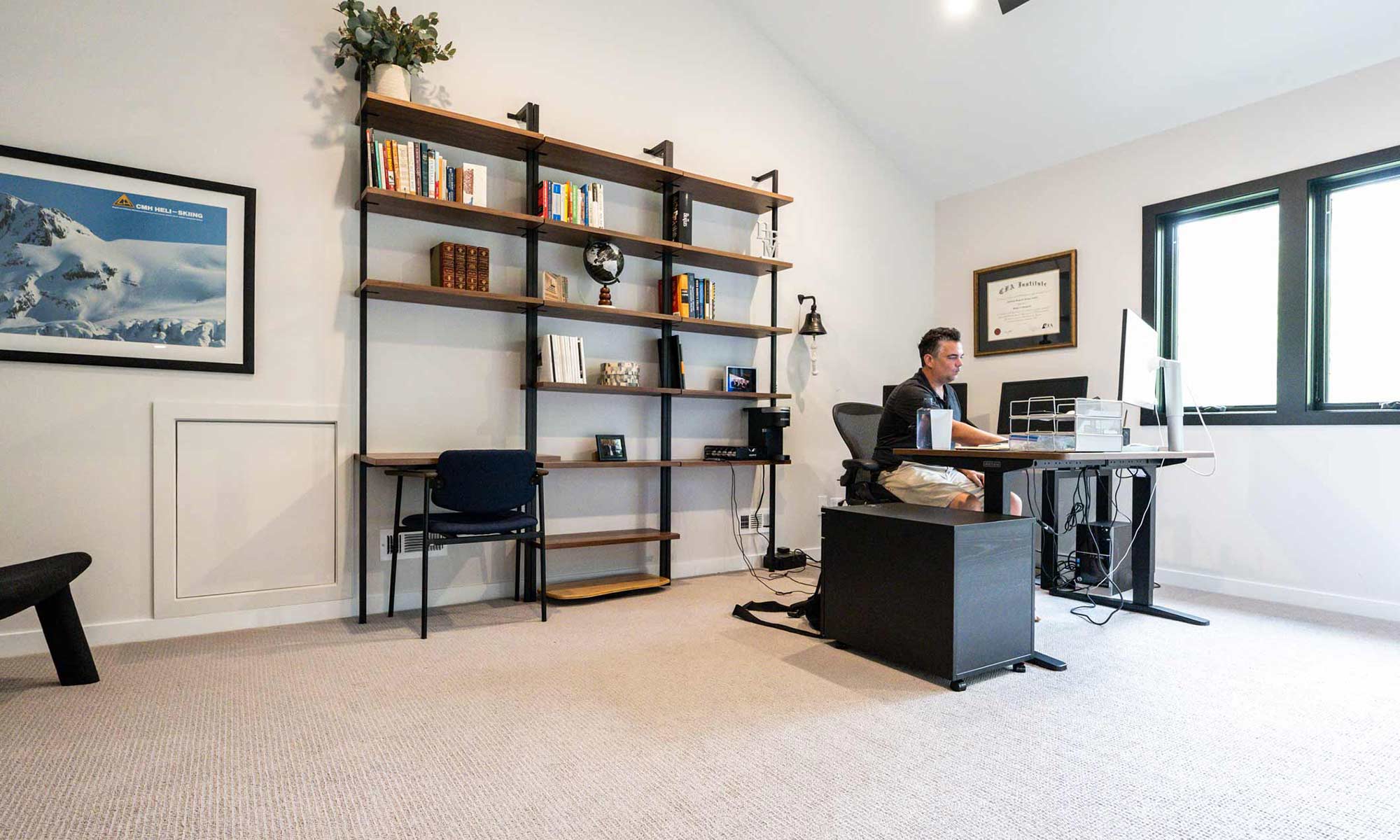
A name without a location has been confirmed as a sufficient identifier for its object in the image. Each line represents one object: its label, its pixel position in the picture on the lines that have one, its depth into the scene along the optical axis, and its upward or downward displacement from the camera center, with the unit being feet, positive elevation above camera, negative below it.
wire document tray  9.24 -0.14
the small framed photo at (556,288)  12.12 +2.21
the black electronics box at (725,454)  13.88 -0.64
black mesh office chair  11.71 -0.52
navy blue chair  9.83 -1.08
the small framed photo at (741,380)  14.43 +0.80
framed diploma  15.48 +2.59
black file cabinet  7.86 -1.91
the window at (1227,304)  13.00 +2.20
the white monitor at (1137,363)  9.95 +0.84
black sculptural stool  7.73 -2.24
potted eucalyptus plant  10.37 +5.43
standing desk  8.85 -1.01
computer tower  12.90 -2.37
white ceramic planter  10.52 +4.87
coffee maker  14.20 -0.16
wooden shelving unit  10.72 +3.13
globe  12.58 +2.73
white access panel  9.80 -1.27
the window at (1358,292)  11.62 +2.15
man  10.98 -0.23
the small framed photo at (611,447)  12.81 -0.50
